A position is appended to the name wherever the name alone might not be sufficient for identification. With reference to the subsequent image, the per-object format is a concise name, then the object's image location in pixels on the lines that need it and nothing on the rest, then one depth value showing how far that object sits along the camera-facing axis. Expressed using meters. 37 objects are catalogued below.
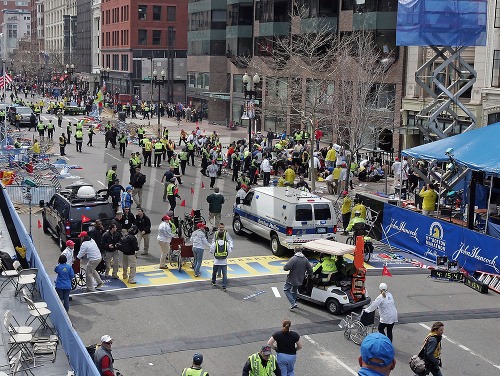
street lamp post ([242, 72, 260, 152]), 38.66
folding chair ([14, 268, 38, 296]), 15.77
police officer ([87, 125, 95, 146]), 50.39
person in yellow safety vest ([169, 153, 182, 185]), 33.91
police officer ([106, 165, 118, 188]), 29.67
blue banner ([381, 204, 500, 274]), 20.45
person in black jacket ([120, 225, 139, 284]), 18.75
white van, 21.77
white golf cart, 16.80
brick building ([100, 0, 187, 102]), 92.44
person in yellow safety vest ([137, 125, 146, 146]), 49.12
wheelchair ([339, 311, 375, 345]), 15.07
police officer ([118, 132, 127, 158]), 45.84
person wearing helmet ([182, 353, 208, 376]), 10.24
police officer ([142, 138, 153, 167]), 41.22
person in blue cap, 6.78
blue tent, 22.31
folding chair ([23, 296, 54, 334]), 14.13
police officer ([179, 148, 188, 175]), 38.12
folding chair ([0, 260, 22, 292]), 16.84
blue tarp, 28.42
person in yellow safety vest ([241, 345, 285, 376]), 10.99
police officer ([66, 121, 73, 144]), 50.28
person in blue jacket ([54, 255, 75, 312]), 16.09
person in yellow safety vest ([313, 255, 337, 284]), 17.45
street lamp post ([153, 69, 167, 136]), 67.62
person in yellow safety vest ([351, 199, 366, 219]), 24.19
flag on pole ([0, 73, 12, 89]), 48.06
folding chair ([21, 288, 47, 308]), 14.53
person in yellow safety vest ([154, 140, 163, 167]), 41.06
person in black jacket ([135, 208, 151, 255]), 21.80
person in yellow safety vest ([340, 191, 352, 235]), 26.23
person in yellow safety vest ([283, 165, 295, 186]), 32.66
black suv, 21.23
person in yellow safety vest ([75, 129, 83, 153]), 47.22
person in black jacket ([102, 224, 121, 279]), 19.11
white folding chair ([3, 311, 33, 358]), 12.63
